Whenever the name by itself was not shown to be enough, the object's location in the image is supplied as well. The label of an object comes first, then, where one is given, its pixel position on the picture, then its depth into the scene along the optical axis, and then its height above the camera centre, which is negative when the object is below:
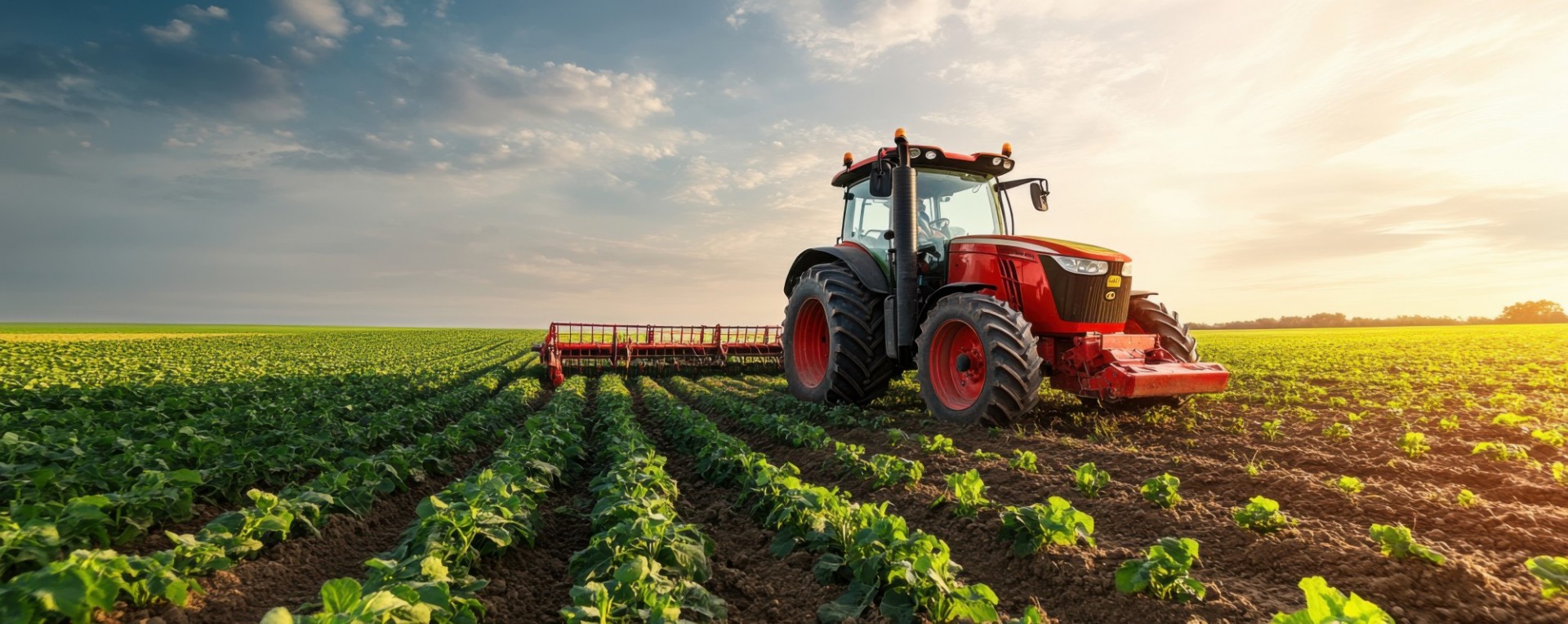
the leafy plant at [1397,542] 3.02 -0.90
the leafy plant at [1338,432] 6.04 -0.84
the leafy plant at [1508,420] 6.32 -0.75
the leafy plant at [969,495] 4.09 -0.96
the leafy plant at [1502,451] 5.02 -0.84
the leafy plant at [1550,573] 2.58 -0.89
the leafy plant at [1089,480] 4.38 -0.93
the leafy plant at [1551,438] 5.46 -0.79
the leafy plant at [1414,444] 5.37 -0.84
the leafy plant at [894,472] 4.88 -1.00
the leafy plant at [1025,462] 4.93 -0.93
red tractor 6.28 +0.25
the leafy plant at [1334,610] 2.06 -0.82
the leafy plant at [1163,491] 4.03 -0.92
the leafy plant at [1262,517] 3.53 -0.93
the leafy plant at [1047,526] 3.39 -0.95
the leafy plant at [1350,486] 4.11 -0.89
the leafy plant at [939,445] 5.70 -0.94
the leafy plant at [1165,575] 2.87 -1.00
